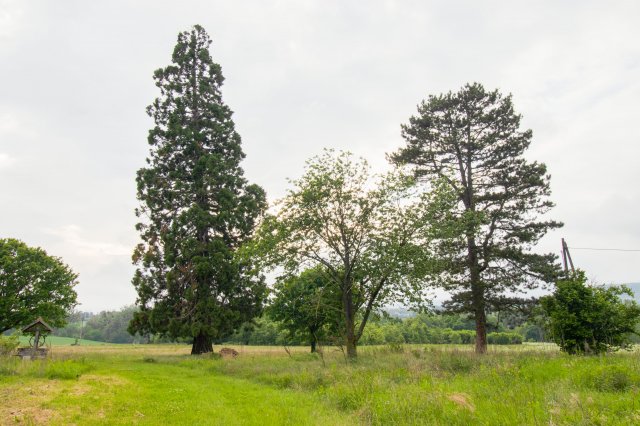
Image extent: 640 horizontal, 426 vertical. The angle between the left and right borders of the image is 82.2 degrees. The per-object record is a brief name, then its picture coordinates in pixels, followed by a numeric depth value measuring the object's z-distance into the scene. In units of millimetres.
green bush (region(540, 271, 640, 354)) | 16719
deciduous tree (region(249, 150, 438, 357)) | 21172
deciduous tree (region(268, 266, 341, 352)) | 33562
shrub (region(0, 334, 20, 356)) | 20344
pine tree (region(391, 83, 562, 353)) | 23906
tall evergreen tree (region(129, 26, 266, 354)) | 28797
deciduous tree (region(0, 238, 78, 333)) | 34969
